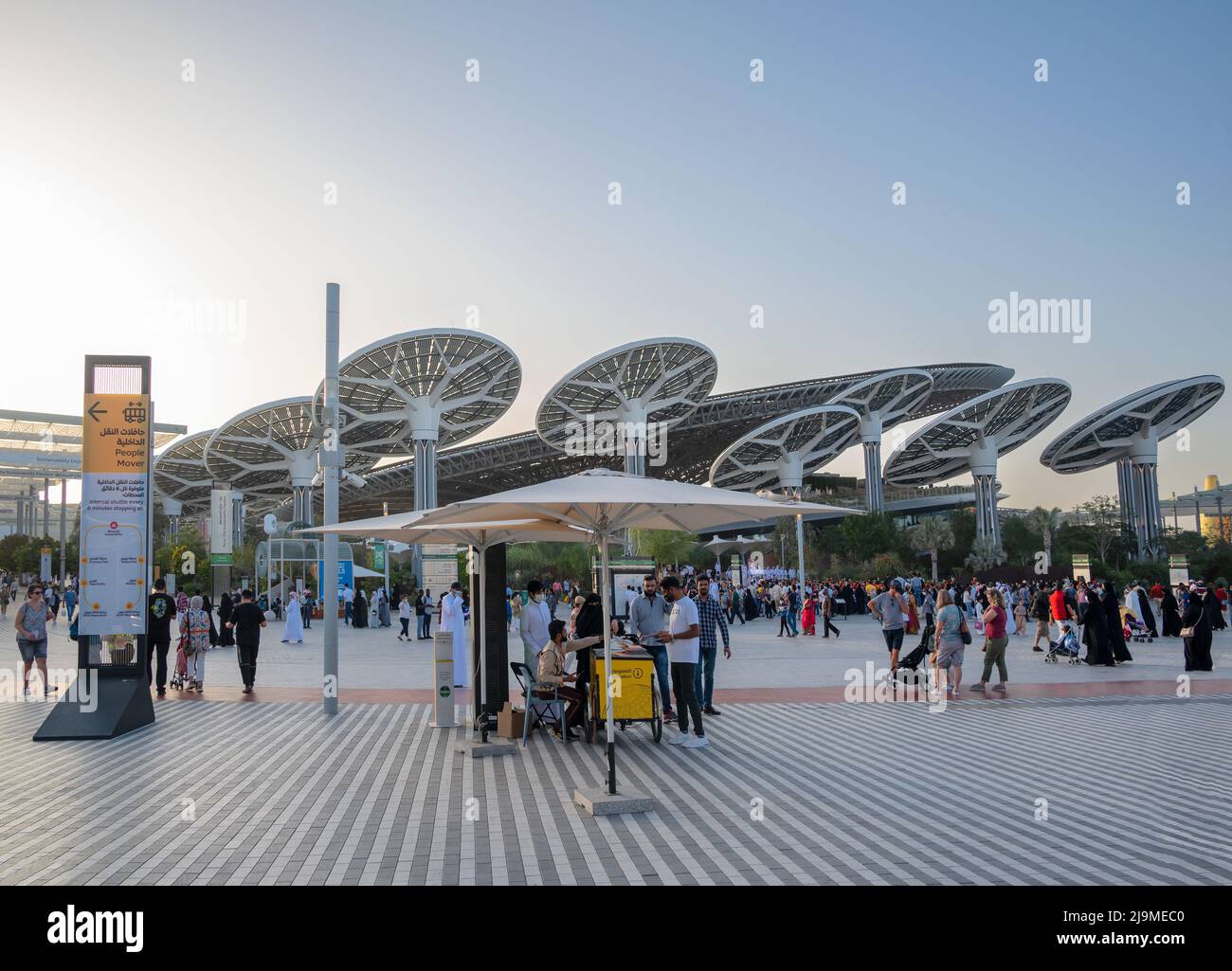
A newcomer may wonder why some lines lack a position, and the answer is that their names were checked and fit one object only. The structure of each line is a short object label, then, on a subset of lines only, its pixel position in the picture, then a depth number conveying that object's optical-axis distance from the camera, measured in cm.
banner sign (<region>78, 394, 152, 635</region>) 1051
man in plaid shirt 1103
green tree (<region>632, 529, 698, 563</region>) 5399
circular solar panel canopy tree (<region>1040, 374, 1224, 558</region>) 6700
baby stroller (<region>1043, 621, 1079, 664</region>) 1762
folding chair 991
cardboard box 984
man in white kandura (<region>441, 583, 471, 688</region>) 1343
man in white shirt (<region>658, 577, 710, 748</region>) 927
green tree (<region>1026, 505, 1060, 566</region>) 7006
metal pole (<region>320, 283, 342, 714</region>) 1175
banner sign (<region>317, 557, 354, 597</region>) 3700
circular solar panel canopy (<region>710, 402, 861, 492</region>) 6706
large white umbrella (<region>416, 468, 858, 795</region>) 677
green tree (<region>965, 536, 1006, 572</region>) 6775
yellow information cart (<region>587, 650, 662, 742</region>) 951
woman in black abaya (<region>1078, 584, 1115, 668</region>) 1669
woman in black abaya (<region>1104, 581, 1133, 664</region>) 1681
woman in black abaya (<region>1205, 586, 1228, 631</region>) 1708
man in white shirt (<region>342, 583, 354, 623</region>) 3628
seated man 980
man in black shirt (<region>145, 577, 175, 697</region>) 1331
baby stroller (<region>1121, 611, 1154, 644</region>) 2241
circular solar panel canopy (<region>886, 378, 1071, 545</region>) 6888
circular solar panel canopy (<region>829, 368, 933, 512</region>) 7194
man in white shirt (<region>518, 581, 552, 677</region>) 1066
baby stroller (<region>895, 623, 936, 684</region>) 1528
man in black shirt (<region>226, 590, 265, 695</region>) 1409
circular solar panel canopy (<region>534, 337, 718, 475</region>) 5812
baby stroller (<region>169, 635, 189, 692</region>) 1434
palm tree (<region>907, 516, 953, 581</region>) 6944
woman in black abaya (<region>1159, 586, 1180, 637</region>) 2335
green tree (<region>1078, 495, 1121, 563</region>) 6456
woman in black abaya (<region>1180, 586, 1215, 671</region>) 1522
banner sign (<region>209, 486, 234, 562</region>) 4091
